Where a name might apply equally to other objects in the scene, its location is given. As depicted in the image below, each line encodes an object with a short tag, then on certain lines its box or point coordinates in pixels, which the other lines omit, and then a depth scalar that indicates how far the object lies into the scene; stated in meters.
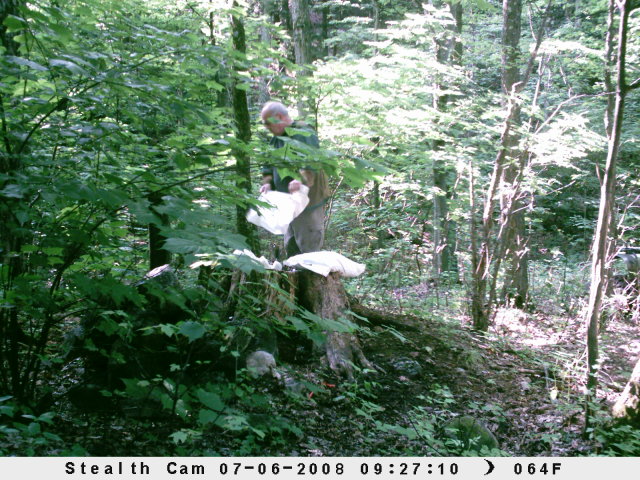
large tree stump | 4.26
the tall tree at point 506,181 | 5.95
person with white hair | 4.22
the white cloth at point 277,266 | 4.39
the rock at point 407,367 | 4.47
